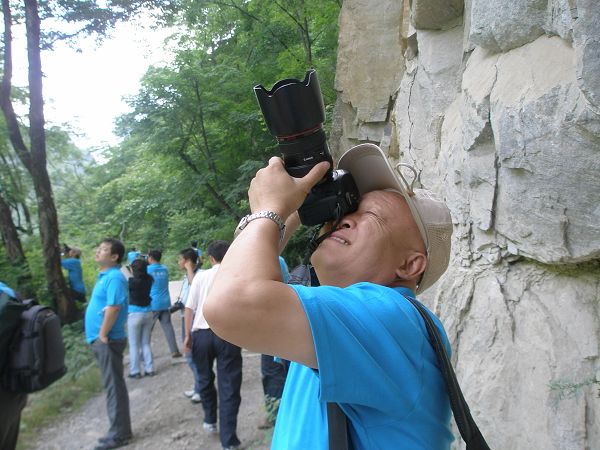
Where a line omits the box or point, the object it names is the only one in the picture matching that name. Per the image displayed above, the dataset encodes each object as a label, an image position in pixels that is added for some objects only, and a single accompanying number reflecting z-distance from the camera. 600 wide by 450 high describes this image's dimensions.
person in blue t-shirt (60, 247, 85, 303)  10.45
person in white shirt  4.57
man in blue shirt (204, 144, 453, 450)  1.04
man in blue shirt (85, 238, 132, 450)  4.79
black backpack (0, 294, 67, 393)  2.89
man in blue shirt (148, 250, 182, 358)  7.54
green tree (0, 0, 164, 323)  8.84
